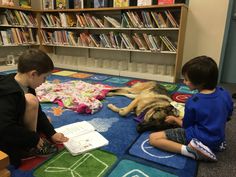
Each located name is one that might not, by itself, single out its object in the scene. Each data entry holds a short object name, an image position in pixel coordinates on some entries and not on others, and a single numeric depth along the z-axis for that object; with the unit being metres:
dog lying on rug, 1.60
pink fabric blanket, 2.00
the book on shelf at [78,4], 3.76
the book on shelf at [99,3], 3.53
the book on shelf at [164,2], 3.07
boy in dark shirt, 1.03
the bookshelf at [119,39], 3.19
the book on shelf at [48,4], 4.10
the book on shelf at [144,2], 3.19
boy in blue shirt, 1.19
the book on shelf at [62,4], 3.93
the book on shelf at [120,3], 3.39
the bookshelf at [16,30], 3.64
